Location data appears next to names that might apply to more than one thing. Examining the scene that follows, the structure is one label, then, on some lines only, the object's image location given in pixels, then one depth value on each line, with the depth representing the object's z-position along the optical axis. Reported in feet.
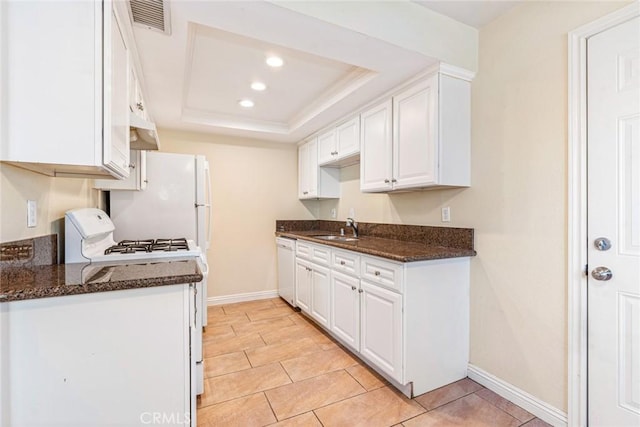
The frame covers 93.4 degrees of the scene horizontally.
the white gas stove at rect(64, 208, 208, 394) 5.31
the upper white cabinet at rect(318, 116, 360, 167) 9.68
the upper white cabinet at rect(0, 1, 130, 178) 3.57
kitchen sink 9.99
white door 4.60
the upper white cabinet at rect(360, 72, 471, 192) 6.73
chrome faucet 11.07
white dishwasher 11.62
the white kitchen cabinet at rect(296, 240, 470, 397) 6.29
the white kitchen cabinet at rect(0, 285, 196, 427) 3.58
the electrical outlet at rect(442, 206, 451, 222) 7.57
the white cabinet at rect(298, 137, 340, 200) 12.25
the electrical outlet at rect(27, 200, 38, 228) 4.60
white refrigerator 8.71
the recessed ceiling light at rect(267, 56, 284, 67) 7.47
